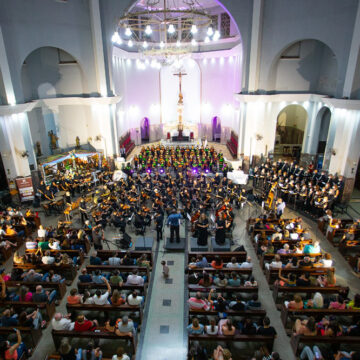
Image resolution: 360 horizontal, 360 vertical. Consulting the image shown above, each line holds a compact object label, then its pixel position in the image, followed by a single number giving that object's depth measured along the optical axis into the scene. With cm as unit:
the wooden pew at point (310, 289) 771
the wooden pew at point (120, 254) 959
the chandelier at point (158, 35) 2359
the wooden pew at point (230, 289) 771
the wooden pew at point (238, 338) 622
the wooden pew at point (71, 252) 973
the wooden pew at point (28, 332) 644
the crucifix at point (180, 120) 2483
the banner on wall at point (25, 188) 1486
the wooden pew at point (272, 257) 931
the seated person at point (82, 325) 642
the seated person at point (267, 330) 622
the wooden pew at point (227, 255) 947
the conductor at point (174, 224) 1068
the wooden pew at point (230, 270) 847
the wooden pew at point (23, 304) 730
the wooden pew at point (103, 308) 715
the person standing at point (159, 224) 1112
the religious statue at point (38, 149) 1914
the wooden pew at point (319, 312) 686
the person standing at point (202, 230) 1042
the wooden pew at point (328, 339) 615
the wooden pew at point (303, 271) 844
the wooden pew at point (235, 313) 690
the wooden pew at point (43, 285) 809
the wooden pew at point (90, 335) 632
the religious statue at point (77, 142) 2023
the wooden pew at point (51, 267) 894
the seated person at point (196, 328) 632
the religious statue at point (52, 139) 1981
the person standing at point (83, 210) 1253
